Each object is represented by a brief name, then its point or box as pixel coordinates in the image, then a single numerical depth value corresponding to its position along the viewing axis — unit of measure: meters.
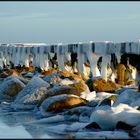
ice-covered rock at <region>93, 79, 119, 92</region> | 21.92
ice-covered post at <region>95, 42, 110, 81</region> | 25.88
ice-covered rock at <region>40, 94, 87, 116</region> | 17.64
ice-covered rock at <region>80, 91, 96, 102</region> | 19.19
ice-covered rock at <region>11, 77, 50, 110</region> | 20.27
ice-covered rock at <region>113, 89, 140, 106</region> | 16.52
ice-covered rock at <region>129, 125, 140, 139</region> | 13.27
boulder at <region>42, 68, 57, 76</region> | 31.00
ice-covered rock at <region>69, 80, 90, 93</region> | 20.98
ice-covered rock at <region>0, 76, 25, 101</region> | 22.66
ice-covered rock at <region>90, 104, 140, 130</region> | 14.06
